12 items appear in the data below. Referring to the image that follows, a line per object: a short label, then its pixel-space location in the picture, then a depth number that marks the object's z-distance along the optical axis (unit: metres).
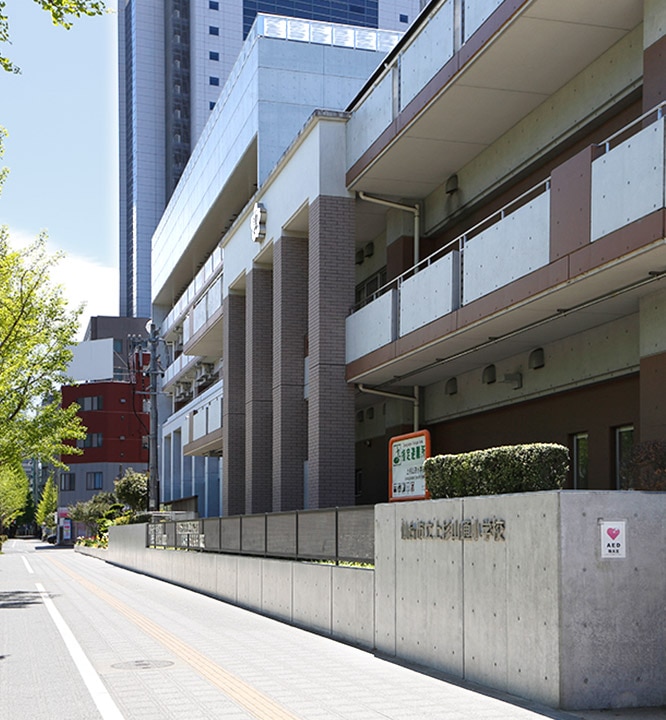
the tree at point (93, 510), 82.75
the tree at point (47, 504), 151.88
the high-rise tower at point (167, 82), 148.75
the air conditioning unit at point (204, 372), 48.69
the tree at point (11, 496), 125.38
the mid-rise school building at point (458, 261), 14.23
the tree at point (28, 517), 194.75
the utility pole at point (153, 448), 45.19
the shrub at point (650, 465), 11.04
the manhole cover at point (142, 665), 11.90
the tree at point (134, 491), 64.44
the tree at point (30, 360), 35.66
